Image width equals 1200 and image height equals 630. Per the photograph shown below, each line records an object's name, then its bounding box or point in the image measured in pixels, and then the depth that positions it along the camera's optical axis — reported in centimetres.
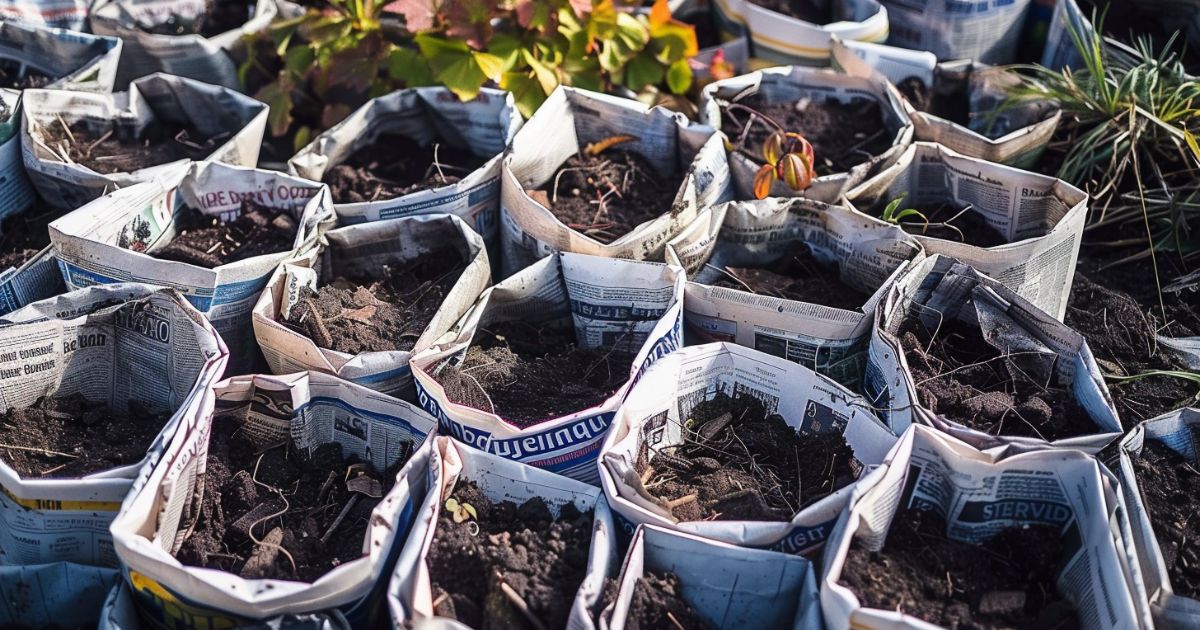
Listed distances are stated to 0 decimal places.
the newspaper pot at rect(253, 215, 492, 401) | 68
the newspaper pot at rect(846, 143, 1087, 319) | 71
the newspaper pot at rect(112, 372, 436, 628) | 60
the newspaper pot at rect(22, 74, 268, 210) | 77
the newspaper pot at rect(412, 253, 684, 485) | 65
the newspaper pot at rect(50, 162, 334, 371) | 71
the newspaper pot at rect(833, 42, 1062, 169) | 78
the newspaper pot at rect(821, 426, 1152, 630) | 60
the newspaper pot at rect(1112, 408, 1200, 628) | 60
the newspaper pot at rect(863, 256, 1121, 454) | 64
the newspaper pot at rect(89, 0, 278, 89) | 87
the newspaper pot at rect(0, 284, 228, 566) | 64
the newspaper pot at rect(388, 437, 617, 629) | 60
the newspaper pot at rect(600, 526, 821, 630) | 61
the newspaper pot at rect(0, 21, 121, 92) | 85
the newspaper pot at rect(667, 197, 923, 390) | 69
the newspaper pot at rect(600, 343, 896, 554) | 62
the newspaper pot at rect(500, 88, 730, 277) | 73
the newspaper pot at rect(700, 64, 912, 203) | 77
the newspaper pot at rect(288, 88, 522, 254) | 76
